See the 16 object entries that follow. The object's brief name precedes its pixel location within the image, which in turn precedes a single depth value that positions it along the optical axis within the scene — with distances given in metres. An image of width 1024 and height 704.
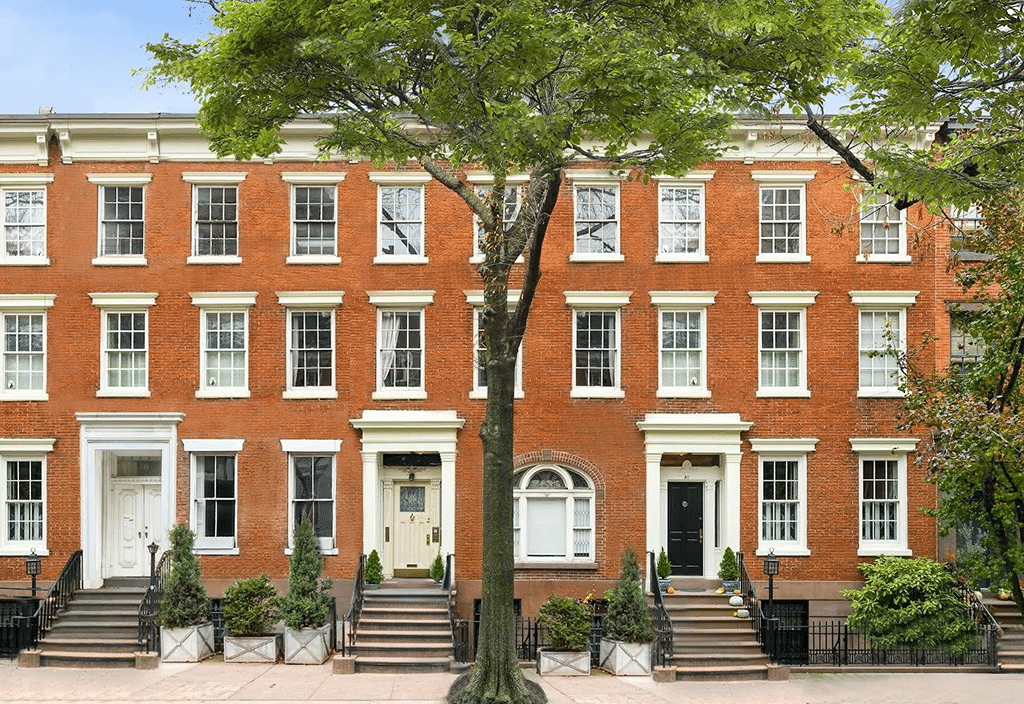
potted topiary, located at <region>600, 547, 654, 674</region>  19.06
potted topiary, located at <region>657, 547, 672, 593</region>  21.80
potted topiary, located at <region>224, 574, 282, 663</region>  19.30
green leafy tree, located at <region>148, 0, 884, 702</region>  13.48
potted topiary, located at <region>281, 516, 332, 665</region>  19.34
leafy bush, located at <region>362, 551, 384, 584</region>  21.53
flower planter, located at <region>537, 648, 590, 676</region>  18.80
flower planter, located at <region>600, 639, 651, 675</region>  19.03
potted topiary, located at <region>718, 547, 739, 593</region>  21.78
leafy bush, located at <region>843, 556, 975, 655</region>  19.77
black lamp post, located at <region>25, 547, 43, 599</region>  20.34
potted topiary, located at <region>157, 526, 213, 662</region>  19.38
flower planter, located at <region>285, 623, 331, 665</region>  19.36
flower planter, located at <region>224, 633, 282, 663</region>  19.36
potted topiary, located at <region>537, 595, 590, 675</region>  18.78
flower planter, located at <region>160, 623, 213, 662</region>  19.36
